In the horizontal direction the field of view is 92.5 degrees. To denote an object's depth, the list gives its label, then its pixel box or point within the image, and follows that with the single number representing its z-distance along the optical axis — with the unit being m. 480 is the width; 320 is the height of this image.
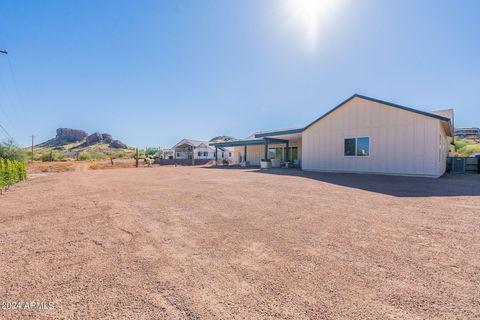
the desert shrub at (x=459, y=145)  30.92
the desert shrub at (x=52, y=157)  39.50
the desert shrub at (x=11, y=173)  9.46
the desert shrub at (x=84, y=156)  43.84
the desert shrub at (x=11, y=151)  21.55
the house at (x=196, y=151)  41.38
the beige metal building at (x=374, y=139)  11.67
